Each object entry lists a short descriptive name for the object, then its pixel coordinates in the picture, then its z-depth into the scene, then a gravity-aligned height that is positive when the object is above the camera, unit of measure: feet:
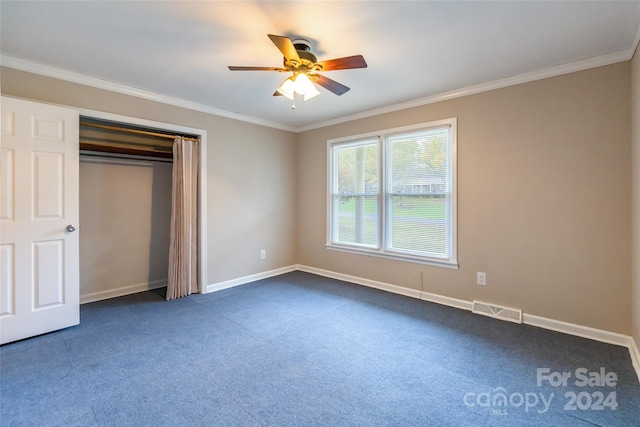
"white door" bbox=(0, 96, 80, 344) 8.13 -0.23
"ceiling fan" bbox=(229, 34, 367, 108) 6.63 +3.70
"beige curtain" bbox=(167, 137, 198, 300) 12.08 -0.31
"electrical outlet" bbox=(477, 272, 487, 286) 10.46 -2.42
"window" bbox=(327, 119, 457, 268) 11.43 +0.86
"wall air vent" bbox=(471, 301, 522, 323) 9.69 -3.47
